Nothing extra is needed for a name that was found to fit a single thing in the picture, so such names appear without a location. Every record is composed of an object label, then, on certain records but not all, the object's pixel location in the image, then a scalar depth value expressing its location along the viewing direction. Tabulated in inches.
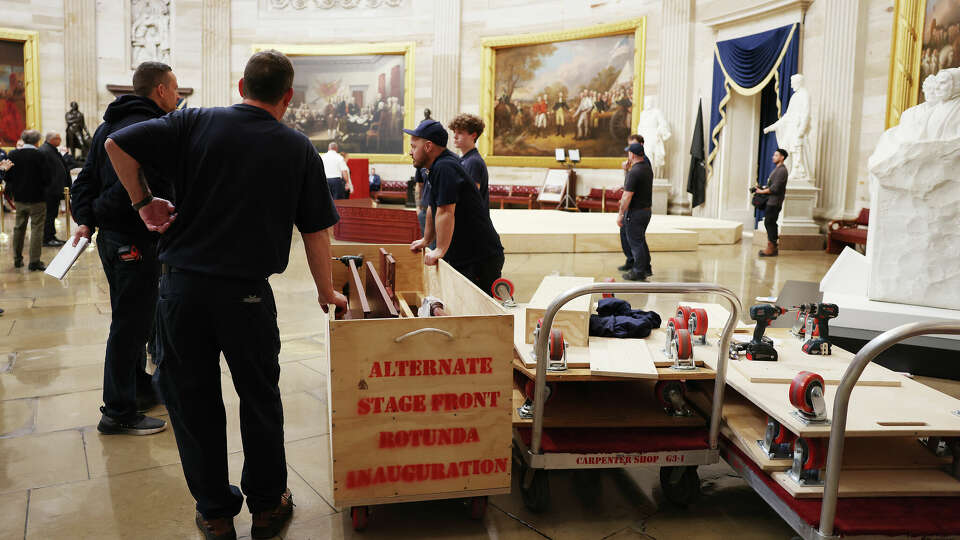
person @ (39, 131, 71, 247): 373.7
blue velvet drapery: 559.2
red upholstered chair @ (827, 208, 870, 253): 456.0
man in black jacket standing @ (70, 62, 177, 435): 143.9
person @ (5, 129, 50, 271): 360.2
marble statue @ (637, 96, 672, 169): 668.1
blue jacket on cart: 144.6
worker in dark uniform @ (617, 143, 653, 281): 346.9
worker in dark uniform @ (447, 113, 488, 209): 202.2
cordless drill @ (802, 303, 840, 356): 144.2
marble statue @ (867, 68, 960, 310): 211.8
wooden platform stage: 461.1
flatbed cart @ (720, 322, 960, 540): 90.3
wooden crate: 106.1
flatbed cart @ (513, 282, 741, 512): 114.8
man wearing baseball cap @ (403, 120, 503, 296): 171.9
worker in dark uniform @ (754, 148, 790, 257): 466.9
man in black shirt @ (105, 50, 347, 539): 99.3
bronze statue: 740.0
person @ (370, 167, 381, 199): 850.8
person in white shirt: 589.3
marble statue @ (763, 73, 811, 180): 515.5
